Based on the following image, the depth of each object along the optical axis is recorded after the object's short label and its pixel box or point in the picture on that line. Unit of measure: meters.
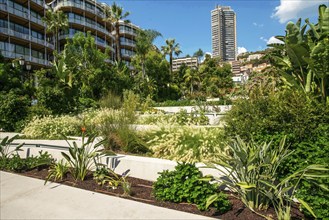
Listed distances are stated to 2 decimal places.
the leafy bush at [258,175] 3.15
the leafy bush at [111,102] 13.11
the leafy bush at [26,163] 5.55
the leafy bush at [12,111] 10.79
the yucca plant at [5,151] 5.94
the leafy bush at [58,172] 4.80
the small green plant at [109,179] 4.29
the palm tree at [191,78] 43.59
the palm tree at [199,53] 92.19
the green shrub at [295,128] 3.10
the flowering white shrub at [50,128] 9.09
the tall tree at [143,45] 31.99
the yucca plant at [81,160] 4.73
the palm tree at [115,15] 33.28
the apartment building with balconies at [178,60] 141.88
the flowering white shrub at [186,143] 4.85
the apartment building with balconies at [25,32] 32.59
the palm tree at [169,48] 46.31
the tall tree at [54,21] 35.69
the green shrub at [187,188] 3.35
